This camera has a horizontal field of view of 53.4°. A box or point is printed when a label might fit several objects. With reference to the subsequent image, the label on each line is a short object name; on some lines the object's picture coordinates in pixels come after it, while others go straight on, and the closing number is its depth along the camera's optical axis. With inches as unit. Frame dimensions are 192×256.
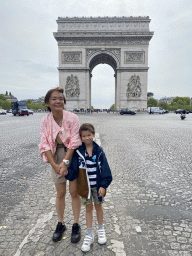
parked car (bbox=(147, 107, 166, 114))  1464.1
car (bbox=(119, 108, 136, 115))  1284.4
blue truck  1402.6
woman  82.9
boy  81.0
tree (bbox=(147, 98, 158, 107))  3553.2
